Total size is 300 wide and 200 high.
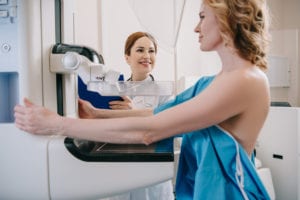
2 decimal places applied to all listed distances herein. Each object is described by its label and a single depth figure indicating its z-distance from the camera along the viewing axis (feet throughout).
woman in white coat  4.67
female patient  2.13
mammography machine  2.18
